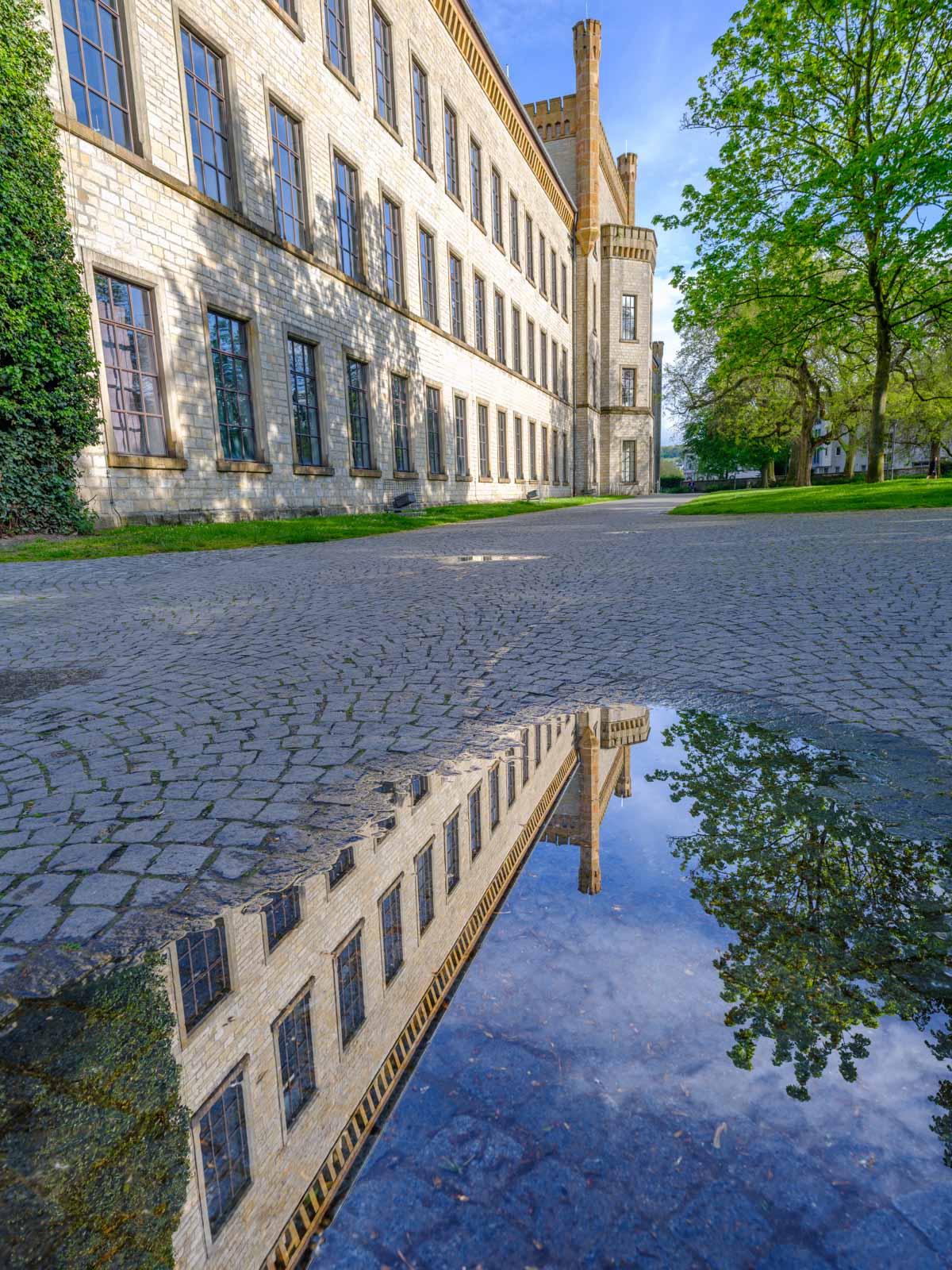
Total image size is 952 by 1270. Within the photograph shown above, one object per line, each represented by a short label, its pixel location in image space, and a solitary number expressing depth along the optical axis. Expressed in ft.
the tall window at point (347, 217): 61.36
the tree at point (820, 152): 58.65
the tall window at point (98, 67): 37.60
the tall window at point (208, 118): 45.16
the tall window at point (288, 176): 53.52
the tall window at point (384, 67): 66.08
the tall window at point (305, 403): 56.29
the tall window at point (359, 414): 64.23
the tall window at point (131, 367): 40.11
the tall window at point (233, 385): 48.11
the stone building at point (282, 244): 40.06
